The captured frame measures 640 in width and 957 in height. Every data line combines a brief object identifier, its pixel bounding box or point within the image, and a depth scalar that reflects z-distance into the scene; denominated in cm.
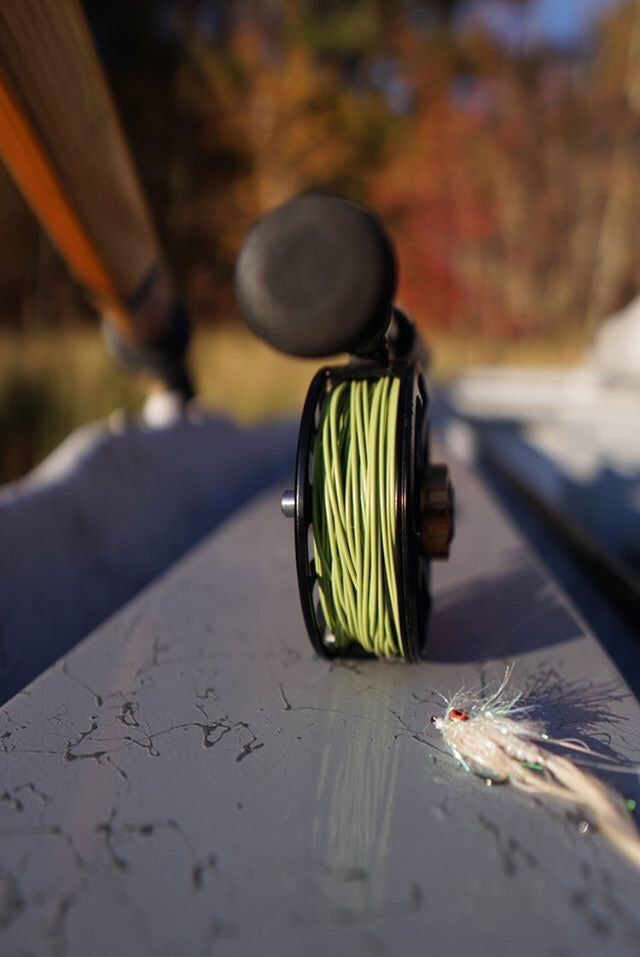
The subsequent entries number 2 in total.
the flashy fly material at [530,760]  21
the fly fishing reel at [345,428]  27
